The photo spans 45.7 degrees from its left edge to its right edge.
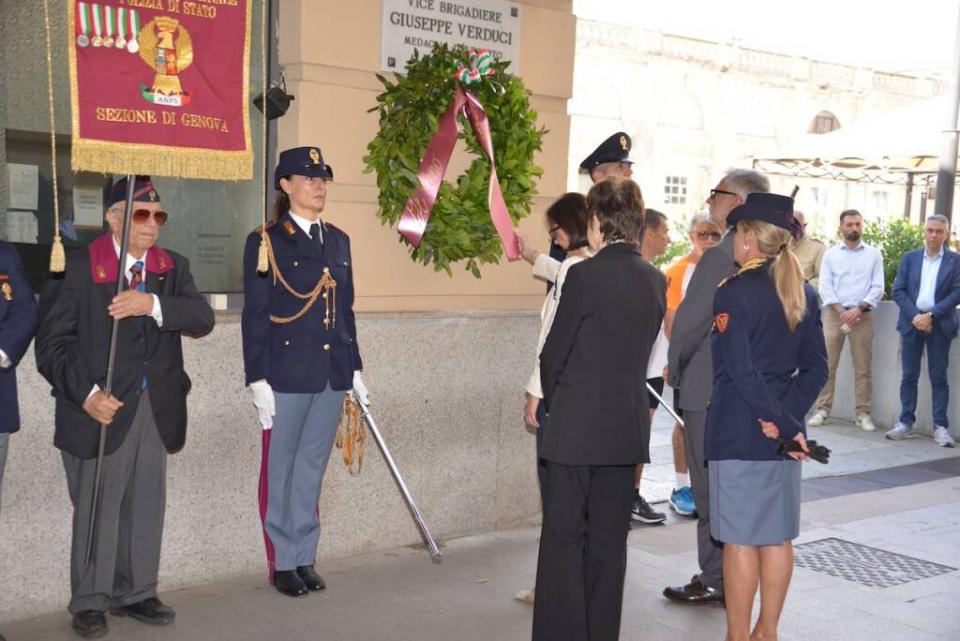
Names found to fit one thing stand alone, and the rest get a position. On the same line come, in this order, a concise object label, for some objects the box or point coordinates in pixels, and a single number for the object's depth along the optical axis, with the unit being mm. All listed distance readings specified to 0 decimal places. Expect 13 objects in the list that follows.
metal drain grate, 6277
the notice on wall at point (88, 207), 5766
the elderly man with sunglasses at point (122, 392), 4828
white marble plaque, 6418
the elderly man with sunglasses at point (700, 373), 5637
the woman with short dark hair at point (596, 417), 4523
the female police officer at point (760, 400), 4566
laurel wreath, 6262
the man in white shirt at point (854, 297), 11227
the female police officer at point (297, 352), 5504
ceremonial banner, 4699
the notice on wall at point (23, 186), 5512
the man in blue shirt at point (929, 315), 10695
